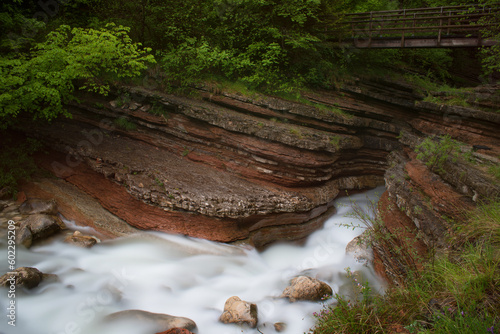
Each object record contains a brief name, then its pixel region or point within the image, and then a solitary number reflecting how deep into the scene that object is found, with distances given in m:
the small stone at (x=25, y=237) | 7.19
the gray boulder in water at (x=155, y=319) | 5.63
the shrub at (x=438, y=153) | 7.91
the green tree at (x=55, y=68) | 7.79
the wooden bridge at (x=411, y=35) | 10.29
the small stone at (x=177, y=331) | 5.23
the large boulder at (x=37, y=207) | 8.23
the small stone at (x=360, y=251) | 8.44
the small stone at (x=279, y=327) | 6.09
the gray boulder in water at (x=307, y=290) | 6.78
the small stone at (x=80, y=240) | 7.57
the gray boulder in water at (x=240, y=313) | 6.02
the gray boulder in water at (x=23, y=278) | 5.77
